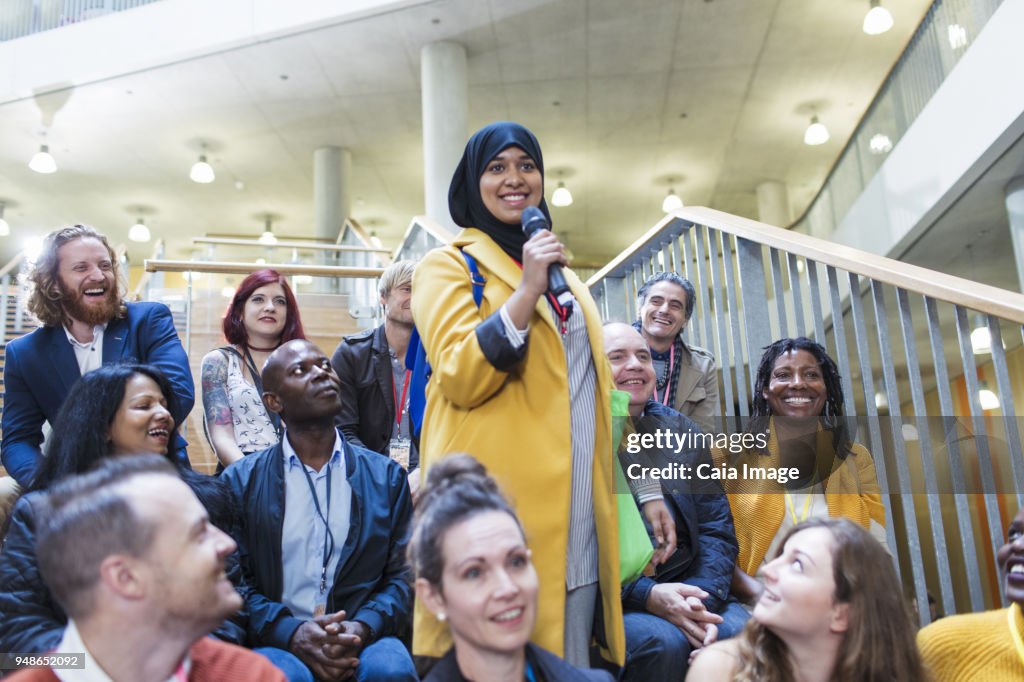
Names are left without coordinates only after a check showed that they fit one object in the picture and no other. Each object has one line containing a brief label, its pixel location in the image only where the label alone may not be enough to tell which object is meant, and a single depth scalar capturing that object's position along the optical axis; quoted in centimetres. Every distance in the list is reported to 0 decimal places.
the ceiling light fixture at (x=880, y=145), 932
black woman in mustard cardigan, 257
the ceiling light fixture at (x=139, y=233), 1424
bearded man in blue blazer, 272
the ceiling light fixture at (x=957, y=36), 748
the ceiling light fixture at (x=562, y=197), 1313
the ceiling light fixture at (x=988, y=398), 948
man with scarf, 344
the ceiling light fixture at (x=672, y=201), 1334
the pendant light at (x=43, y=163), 1091
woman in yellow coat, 173
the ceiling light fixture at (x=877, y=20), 859
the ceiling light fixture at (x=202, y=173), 1149
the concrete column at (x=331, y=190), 1182
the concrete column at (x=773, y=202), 1383
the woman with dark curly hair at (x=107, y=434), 203
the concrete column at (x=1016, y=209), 714
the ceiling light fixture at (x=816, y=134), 1116
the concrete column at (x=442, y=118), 852
